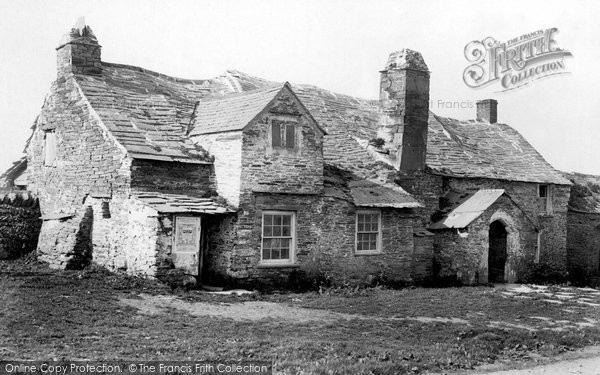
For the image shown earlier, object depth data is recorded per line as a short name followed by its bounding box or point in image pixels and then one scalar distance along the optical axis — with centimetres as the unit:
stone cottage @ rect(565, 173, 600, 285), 3547
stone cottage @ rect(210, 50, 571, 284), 2678
